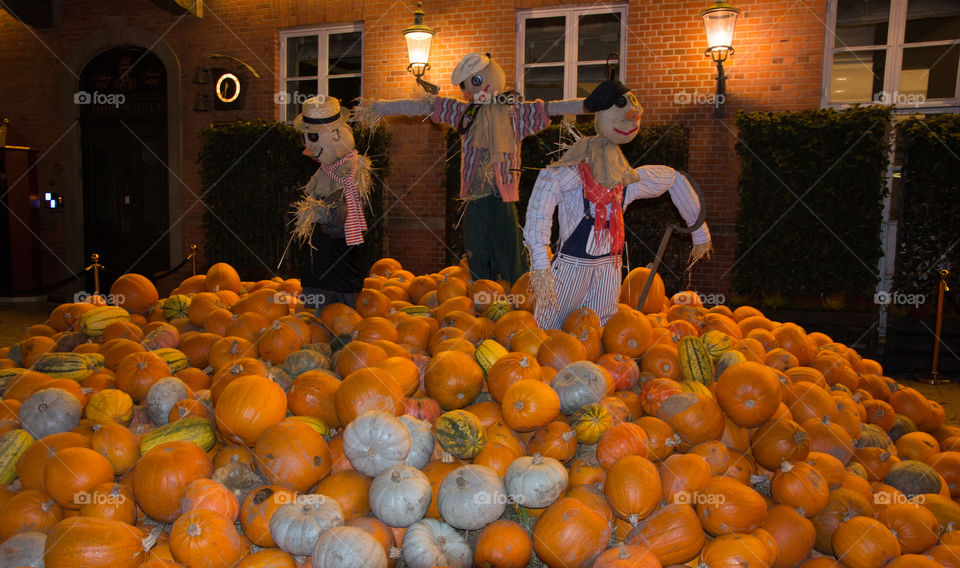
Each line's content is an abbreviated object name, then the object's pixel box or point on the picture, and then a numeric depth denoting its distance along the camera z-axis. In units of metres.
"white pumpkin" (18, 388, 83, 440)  2.47
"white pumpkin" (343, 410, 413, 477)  2.16
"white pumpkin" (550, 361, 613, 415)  2.57
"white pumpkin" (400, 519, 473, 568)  1.91
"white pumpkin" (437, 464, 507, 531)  2.01
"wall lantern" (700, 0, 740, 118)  7.66
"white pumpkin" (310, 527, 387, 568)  1.79
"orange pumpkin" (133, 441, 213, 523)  2.06
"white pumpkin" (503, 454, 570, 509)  2.07
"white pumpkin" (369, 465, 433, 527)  2.01
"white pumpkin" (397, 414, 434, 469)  2.30
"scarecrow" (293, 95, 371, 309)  3.90
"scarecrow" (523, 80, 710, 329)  3.47
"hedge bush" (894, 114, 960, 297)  6.97
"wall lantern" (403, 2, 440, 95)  9.00
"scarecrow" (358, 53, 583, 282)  4.31
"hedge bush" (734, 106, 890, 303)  7.34
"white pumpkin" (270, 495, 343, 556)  1.88
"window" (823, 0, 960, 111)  7.87
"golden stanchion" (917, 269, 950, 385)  6.33
